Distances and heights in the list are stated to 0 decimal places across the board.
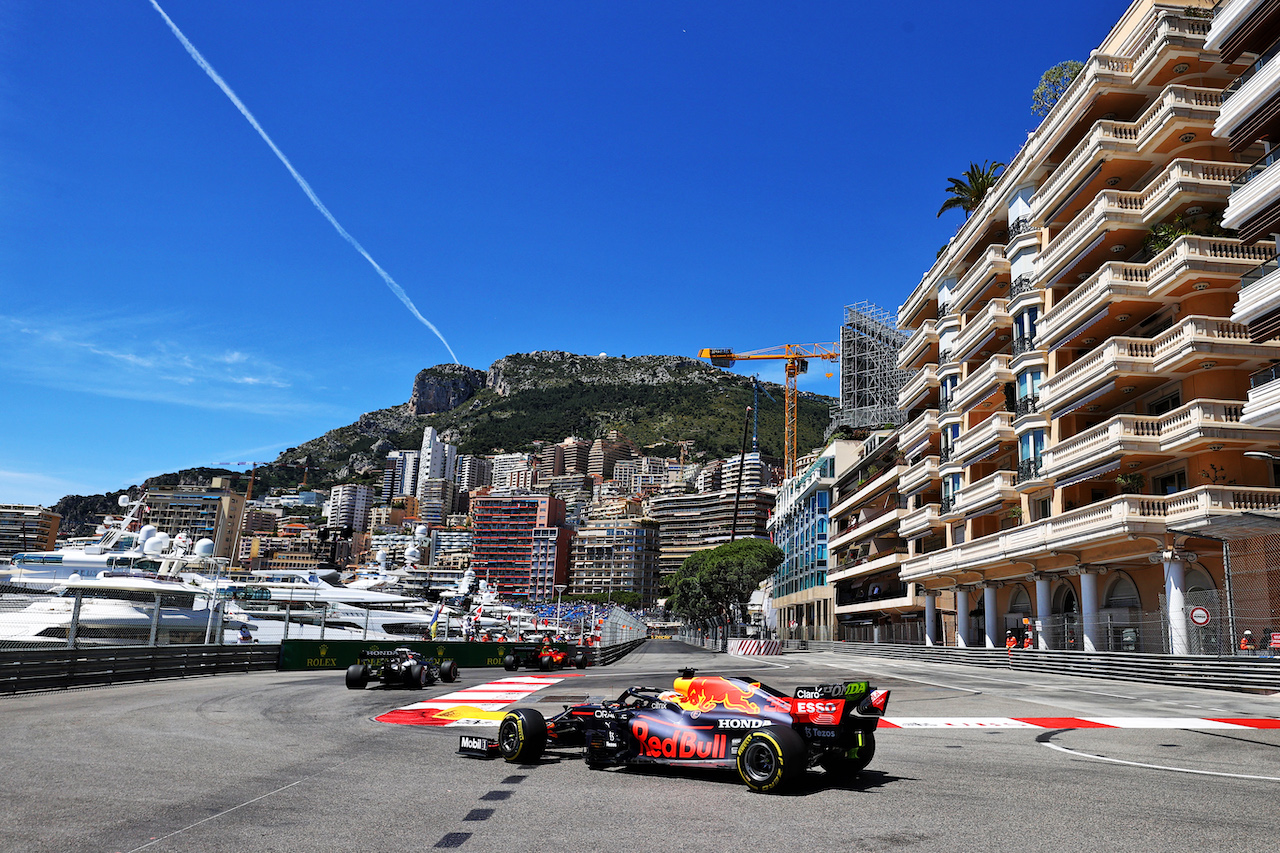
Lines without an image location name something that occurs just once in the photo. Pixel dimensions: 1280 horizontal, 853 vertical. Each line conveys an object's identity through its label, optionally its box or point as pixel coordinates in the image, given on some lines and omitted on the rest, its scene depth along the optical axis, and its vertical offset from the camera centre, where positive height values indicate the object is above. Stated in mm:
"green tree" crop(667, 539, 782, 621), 99188 +2459
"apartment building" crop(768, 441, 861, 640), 89312 +5146
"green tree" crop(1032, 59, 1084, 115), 53531 +31635
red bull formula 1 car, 9641 -1583
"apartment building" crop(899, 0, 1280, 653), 30969 +9728
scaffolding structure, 103000 +26764
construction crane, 181225 +50315
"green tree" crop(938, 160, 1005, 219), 52875 +25119
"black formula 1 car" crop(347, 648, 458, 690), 22875 -2262
